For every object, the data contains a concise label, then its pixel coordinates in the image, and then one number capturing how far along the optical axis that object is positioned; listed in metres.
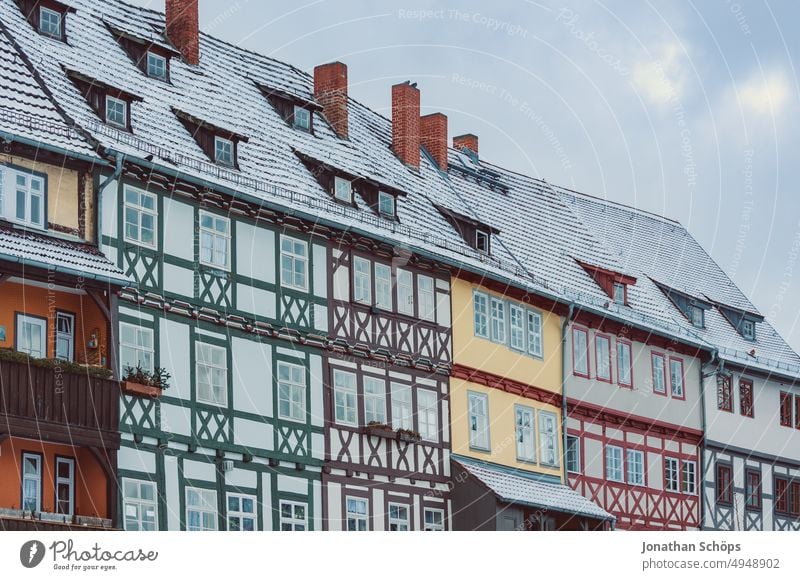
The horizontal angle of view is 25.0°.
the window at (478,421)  35.84
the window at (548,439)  37.97
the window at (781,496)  45.31
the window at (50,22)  30.43
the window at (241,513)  29.48
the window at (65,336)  27.06
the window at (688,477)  42.44
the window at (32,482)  26.20
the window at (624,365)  41.03
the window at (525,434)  37.28
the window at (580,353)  39.47
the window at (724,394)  44.19
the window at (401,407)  33.75
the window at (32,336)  26.48
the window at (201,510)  28.66
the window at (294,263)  31.58
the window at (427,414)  34.47
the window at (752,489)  44.41
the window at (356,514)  32.12
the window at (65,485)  26.73
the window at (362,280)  33.28
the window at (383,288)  33.88
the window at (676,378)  42.75
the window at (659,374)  42.19
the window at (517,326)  37.72
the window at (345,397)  32.28
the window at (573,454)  38.88
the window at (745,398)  44.94
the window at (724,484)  43.59
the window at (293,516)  30.55
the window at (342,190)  33.91
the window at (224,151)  31.36
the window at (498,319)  37.09
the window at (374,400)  33.06
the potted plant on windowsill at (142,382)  27.55
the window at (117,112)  29.48
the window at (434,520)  34.09
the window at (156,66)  32.22
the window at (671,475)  41.84
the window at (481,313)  36.53
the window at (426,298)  35.00
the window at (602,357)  40.28
